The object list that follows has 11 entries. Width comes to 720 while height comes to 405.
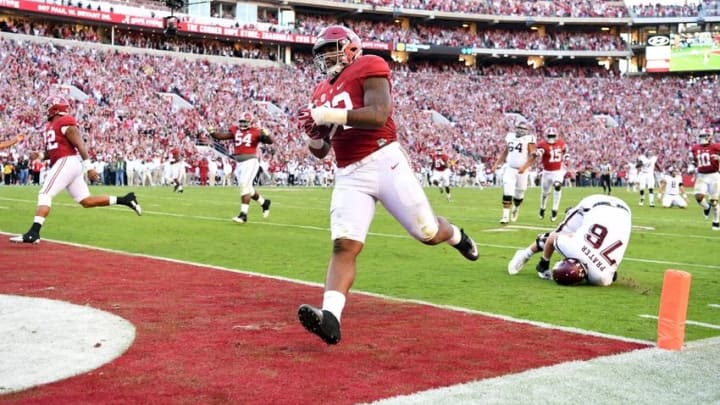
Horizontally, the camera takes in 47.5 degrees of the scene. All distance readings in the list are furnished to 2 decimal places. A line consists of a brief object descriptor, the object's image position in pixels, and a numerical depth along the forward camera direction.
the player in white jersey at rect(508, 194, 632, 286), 8.23
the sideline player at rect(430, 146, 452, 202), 28.36
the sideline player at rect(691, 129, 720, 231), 18.14
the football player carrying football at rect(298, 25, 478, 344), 5.61
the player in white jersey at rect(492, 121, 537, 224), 18.02
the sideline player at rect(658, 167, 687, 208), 25.89
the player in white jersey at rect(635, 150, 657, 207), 26.77
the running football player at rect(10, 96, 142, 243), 11.70
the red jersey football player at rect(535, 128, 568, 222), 19.45
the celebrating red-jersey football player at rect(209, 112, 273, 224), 16.50
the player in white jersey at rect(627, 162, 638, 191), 41.56
